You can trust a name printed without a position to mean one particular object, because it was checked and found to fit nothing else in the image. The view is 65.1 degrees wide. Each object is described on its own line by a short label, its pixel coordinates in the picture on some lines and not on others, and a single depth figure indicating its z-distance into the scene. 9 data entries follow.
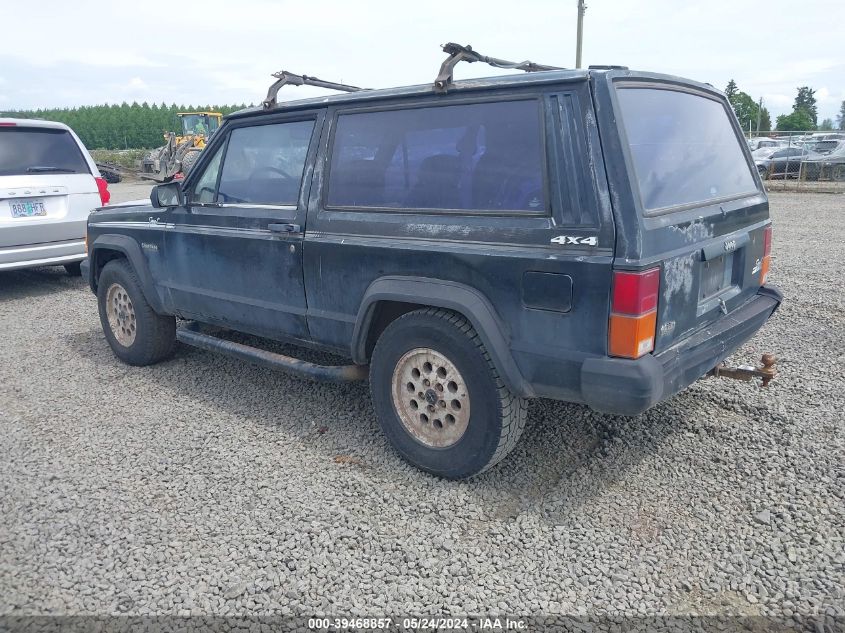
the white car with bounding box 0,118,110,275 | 7.31
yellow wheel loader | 28.56
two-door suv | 2.76
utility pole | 19.78
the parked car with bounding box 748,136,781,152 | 23.20
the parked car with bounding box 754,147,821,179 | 21.08
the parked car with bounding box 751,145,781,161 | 22.34
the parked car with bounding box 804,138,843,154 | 20.58
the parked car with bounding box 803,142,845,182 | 20.19
